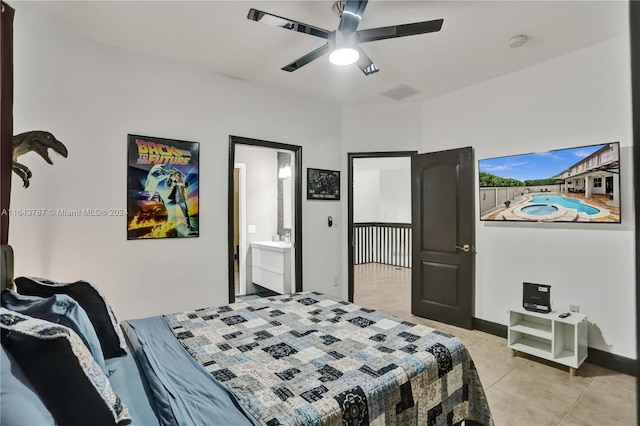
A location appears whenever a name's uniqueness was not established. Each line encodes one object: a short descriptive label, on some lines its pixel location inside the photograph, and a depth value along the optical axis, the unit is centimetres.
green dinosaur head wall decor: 220
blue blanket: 117
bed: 117
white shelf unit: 276
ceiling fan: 204
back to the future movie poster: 301
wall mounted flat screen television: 278
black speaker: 299
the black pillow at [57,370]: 97
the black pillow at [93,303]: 166
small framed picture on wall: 428
